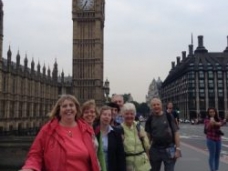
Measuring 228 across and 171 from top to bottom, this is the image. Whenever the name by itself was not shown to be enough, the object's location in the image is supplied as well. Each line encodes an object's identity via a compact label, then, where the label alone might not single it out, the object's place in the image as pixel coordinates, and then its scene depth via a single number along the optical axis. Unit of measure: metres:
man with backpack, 4.52
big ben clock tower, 48.74
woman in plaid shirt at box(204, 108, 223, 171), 6.66
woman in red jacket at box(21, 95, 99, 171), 2.39
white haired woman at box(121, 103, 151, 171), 3.81
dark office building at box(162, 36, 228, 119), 68.63
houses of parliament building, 35.46
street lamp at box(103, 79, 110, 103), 24.75
